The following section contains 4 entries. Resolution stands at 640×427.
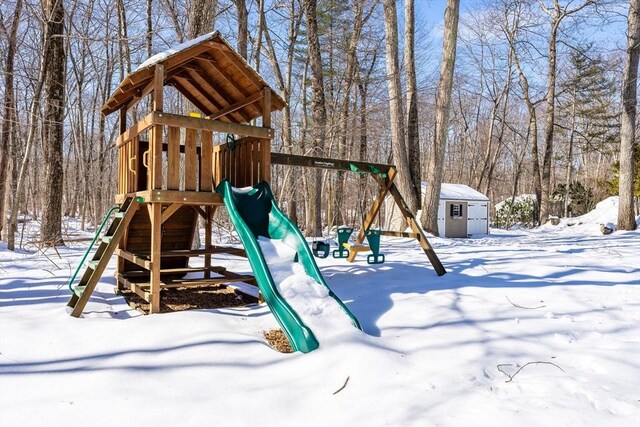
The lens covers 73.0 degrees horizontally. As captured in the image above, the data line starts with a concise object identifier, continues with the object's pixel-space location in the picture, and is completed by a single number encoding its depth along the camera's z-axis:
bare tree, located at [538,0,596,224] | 21.16
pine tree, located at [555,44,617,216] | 26.30
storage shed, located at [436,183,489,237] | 18.39
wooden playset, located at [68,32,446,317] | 5.04
